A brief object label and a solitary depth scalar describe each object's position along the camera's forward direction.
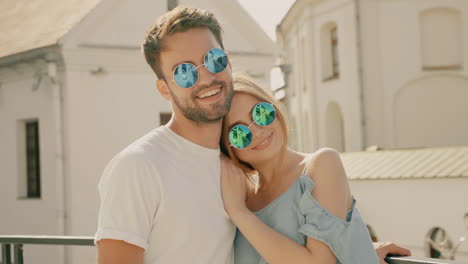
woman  2.76
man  2.50
